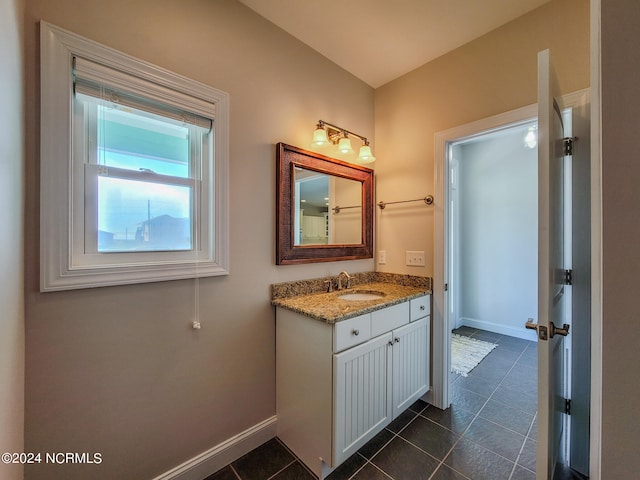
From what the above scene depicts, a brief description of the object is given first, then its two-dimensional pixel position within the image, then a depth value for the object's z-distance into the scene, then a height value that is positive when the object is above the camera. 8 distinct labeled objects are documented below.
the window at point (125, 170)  1.01 +0.32
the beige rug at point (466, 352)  2.54 -1.23
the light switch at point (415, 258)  2.07 -0.15
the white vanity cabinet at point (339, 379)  1.34 -0.80
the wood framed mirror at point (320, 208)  1.71 +0.24
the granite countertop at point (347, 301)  1.42 -0.38
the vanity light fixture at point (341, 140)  1.83 +0.77
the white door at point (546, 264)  1.02 -0.09
